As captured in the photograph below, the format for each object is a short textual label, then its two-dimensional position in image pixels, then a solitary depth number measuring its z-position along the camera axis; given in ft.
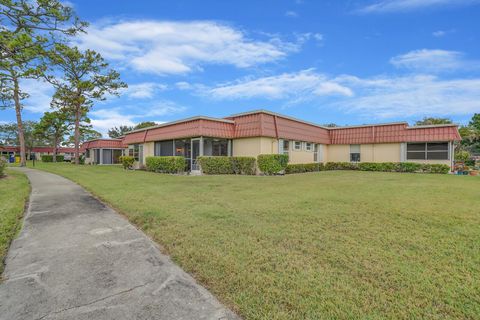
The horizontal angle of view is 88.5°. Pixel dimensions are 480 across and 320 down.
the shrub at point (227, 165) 51.29
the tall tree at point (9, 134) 173.17
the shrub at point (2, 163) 38.94
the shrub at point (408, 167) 62.34
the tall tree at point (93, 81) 86.29
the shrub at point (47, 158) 130.52
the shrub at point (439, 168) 59.26
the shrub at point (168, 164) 54.75
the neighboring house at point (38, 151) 182.19
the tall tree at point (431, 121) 123.13
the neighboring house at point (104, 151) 107.76
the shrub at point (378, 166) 65.92
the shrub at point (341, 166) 72.47
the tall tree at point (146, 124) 176.11
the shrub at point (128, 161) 72.38
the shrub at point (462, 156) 96.17
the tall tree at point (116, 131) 218.98
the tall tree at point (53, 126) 112.16
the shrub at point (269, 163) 50.75
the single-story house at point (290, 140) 53.31
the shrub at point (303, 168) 58.67
